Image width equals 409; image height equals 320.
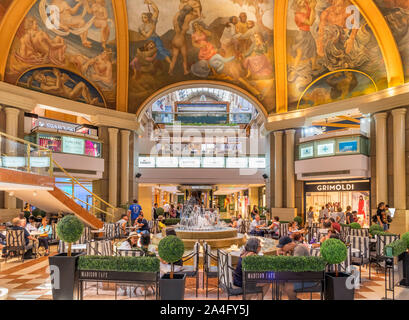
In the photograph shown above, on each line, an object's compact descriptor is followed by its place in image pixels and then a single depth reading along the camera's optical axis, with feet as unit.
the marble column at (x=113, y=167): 58.75
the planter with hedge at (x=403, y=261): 21.18
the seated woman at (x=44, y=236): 34.49
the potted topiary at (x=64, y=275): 17.42
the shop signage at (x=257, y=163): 70.90
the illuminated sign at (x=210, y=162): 70.74
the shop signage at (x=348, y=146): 48.77
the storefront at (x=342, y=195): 50.26
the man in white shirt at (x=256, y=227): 42.67
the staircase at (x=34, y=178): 28.71
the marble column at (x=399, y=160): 43.86
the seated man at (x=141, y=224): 35.40
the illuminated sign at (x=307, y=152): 55.11
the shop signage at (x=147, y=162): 70.03
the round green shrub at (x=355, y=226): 34.96
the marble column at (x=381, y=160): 46.03
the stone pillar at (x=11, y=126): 43.34
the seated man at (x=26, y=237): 30.99
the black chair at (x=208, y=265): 21.07
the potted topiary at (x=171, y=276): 15.97
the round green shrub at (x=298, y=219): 51.42
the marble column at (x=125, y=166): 60.34
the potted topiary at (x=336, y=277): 16.03
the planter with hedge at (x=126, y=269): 16.53
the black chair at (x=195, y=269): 21.53
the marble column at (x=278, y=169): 60.03
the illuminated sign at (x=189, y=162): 70.49
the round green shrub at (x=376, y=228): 32.20
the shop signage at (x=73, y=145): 50.70
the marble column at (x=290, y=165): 59.11
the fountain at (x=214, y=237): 31.45
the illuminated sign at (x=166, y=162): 70.28
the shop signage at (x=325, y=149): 51.70
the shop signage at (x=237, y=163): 70.79
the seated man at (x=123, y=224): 41.50
